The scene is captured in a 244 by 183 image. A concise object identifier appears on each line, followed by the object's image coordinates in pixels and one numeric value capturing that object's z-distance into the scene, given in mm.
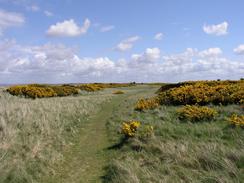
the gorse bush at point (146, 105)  15144
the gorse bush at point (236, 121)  8317
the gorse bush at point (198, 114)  10383
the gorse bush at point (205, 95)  13625
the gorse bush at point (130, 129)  8777
